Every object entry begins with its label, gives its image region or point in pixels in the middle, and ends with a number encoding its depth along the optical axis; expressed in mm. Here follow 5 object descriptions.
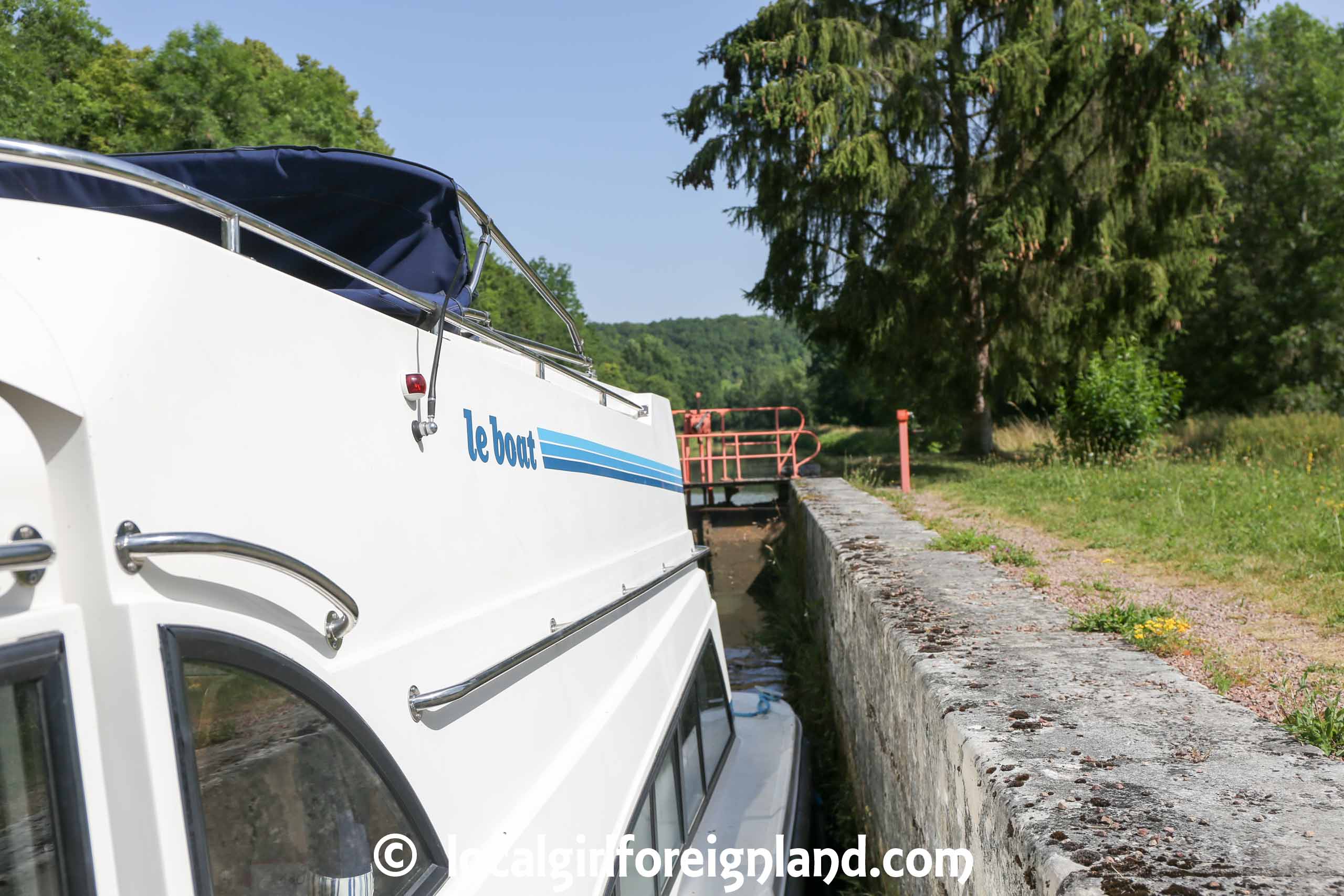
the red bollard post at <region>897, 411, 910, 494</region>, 14578
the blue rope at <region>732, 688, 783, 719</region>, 6145
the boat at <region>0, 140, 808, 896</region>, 1197
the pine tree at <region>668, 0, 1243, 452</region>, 16016
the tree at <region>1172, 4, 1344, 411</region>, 27031
